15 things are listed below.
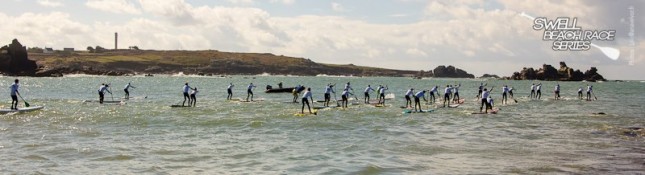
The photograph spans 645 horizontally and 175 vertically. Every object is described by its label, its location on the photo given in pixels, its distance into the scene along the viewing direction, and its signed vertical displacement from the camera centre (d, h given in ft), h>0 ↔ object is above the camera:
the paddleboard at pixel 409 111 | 140.59 -8.59
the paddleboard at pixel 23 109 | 125.73 -9.47
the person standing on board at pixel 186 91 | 157.07 -5.33
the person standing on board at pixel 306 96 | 131.75 -5.01
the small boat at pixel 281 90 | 257.79 -7.41
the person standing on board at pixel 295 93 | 179.65 -6.02
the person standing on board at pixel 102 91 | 168.18 -6.30
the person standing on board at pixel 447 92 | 162.50 -4.05
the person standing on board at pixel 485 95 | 137.39 -3.95
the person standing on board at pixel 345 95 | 155.02 -5.37
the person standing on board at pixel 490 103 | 145.14 -6.19
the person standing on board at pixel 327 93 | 156.44 -4.95
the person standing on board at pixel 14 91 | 126.31 -5.21
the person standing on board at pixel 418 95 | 142.31 -4.49
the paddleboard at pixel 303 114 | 128.36 -9.09
